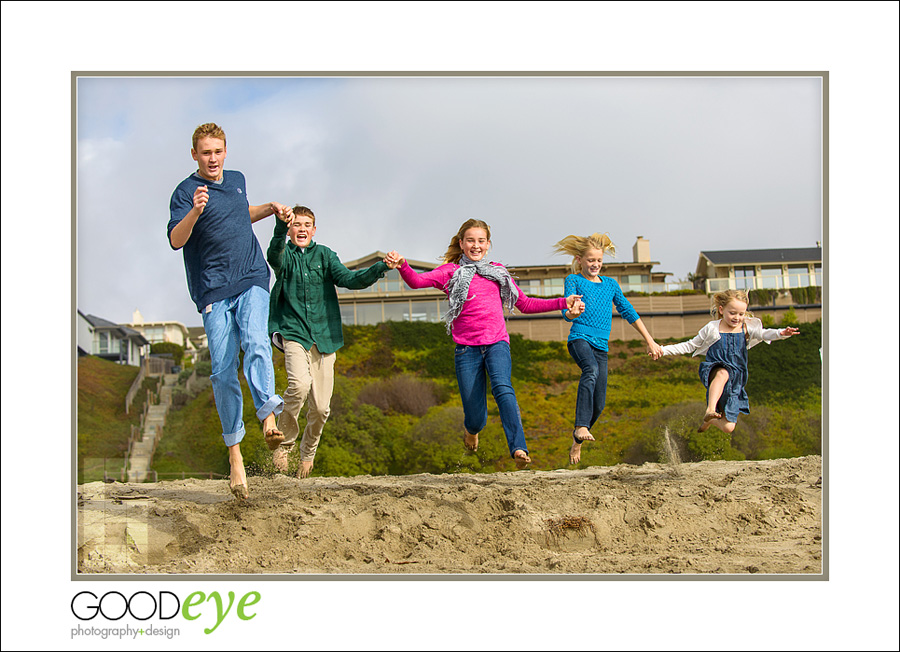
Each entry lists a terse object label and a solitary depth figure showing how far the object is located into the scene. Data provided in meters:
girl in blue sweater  7.25
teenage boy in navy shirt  6.64
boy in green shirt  6.95
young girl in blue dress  7.70
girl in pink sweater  6.82
